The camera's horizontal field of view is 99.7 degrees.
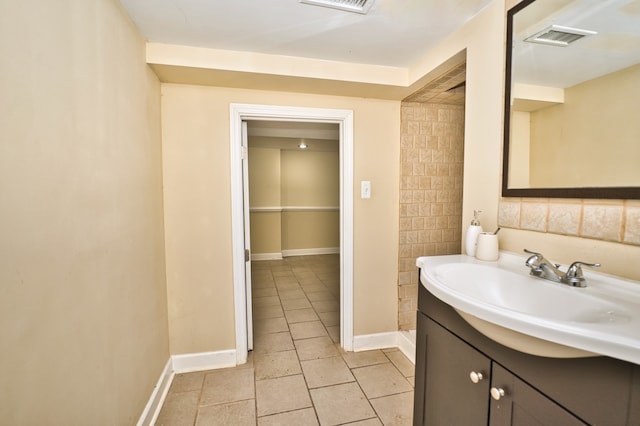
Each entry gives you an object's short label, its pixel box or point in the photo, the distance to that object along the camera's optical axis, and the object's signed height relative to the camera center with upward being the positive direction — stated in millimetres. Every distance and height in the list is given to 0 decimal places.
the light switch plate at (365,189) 2203 +71
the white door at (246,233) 2141 -281
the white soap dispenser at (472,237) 1273 -189
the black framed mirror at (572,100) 841 +353
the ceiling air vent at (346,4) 1278 +928
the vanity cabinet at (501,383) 571 -519
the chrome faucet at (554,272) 850 -250
